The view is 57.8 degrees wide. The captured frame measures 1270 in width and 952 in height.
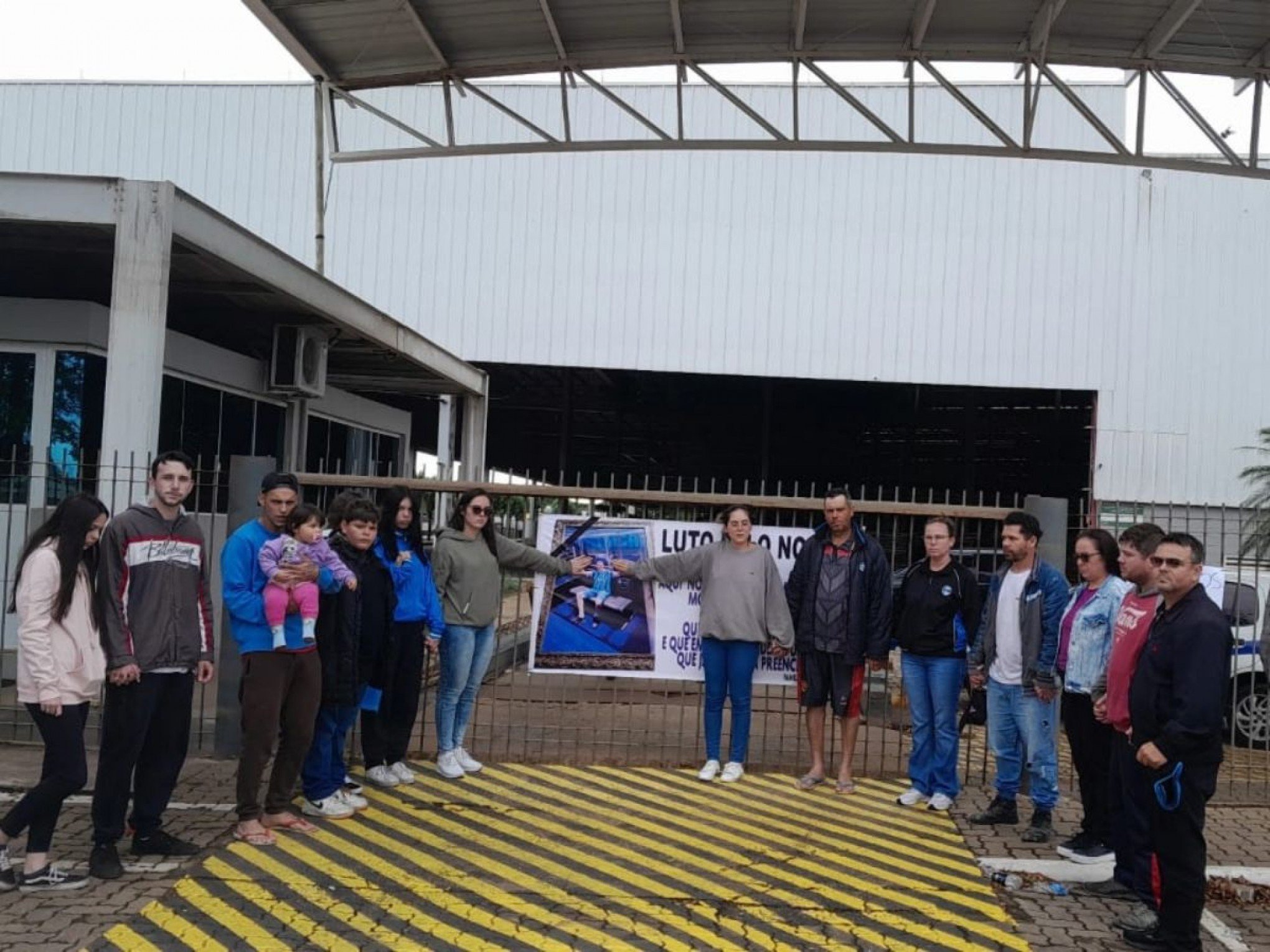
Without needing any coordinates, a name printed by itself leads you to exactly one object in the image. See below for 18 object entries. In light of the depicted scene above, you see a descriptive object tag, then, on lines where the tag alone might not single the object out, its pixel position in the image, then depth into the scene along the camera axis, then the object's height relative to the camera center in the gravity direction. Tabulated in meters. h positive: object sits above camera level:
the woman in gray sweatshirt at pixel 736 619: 7.23 -0.70
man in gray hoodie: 5.23 -0.81
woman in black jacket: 6.79 -0.75
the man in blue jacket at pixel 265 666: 5.62 -0.90
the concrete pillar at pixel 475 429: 18.27 +1.06
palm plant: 14.68 +0.69
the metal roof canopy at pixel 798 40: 10.11 +4.28
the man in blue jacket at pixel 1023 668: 6.38 -0.83
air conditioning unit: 12.74 +1.41
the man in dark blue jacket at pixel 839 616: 7.04 -0.63
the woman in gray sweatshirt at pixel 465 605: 7.00 -0.68
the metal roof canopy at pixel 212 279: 8.07 +1.80
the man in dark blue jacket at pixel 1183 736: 4.62 -0.83
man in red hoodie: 5.16 -1.01
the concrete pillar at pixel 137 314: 7.94 +1.13
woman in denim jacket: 5.97 -0.76
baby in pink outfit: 5.58 -0.38
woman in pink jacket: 4.93 -0.83
